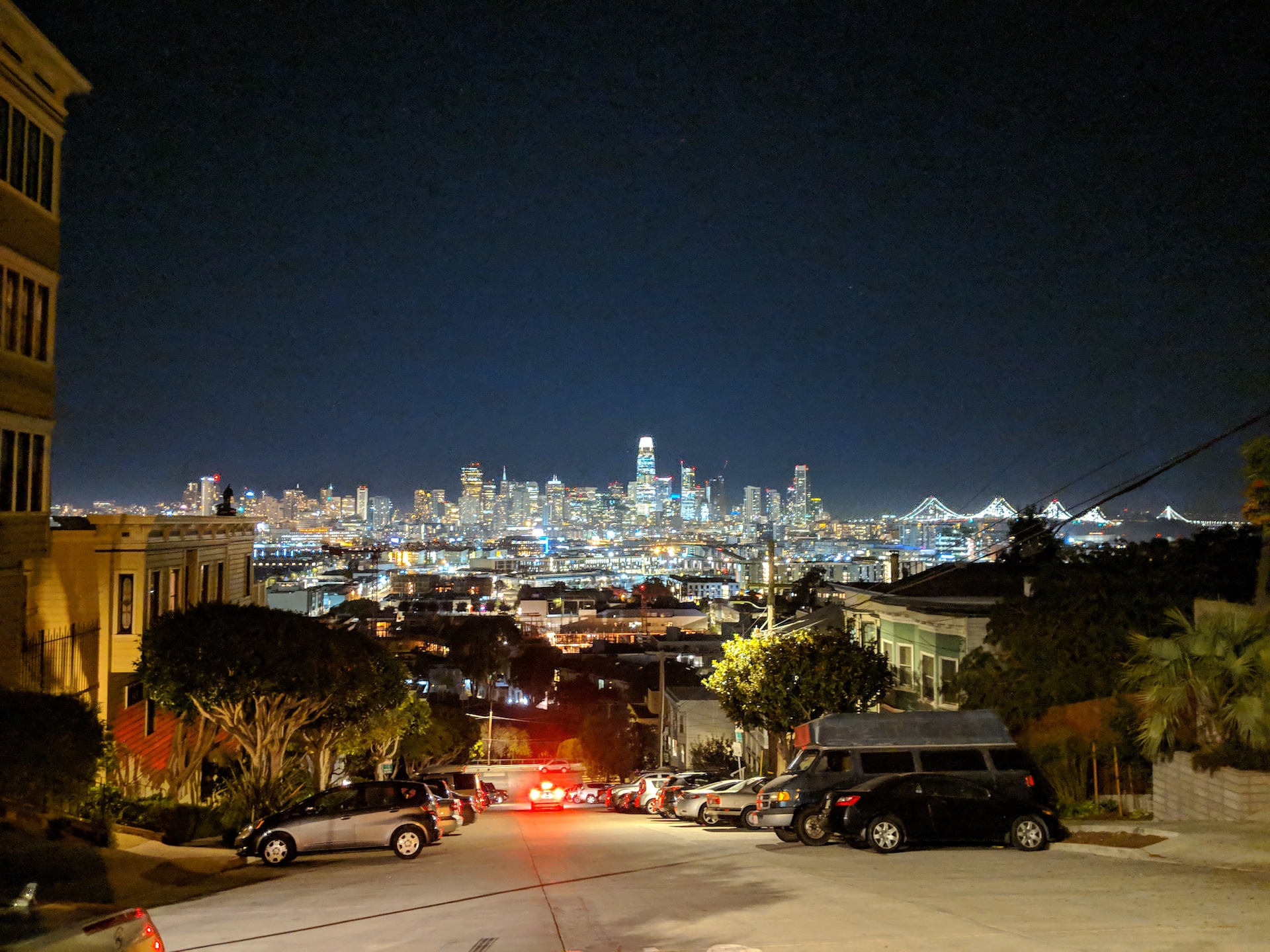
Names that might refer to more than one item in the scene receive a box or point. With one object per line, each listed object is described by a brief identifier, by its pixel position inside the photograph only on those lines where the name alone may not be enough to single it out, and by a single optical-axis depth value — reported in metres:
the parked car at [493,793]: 41.59
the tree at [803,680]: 28.06
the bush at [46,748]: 13.45
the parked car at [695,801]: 22.56
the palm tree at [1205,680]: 14.04
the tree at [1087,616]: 21.30
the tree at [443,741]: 43.84
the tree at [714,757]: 45.59
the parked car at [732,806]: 21.66
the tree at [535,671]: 91.38
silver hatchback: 16.12
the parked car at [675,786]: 26.72
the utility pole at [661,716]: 40.94
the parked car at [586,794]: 40.72
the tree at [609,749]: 63.16
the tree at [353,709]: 22.19
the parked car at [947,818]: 14.41
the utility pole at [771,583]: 32.16
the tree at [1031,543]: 41.53
